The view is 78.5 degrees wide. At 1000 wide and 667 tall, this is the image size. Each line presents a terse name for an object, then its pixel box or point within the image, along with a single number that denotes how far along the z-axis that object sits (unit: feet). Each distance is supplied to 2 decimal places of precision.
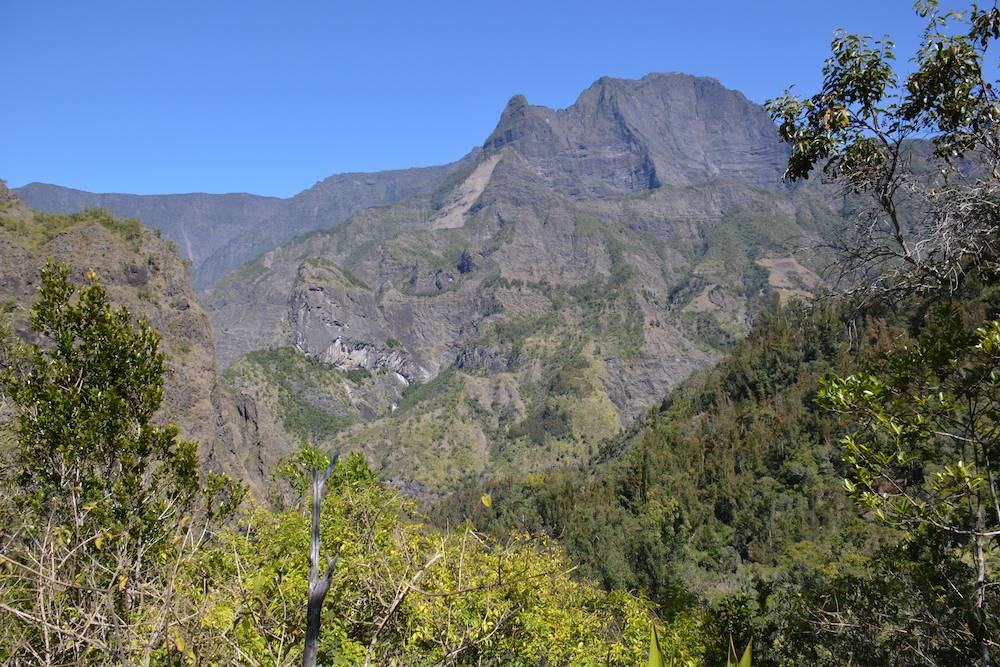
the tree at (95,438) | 39.81
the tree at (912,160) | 27.02
